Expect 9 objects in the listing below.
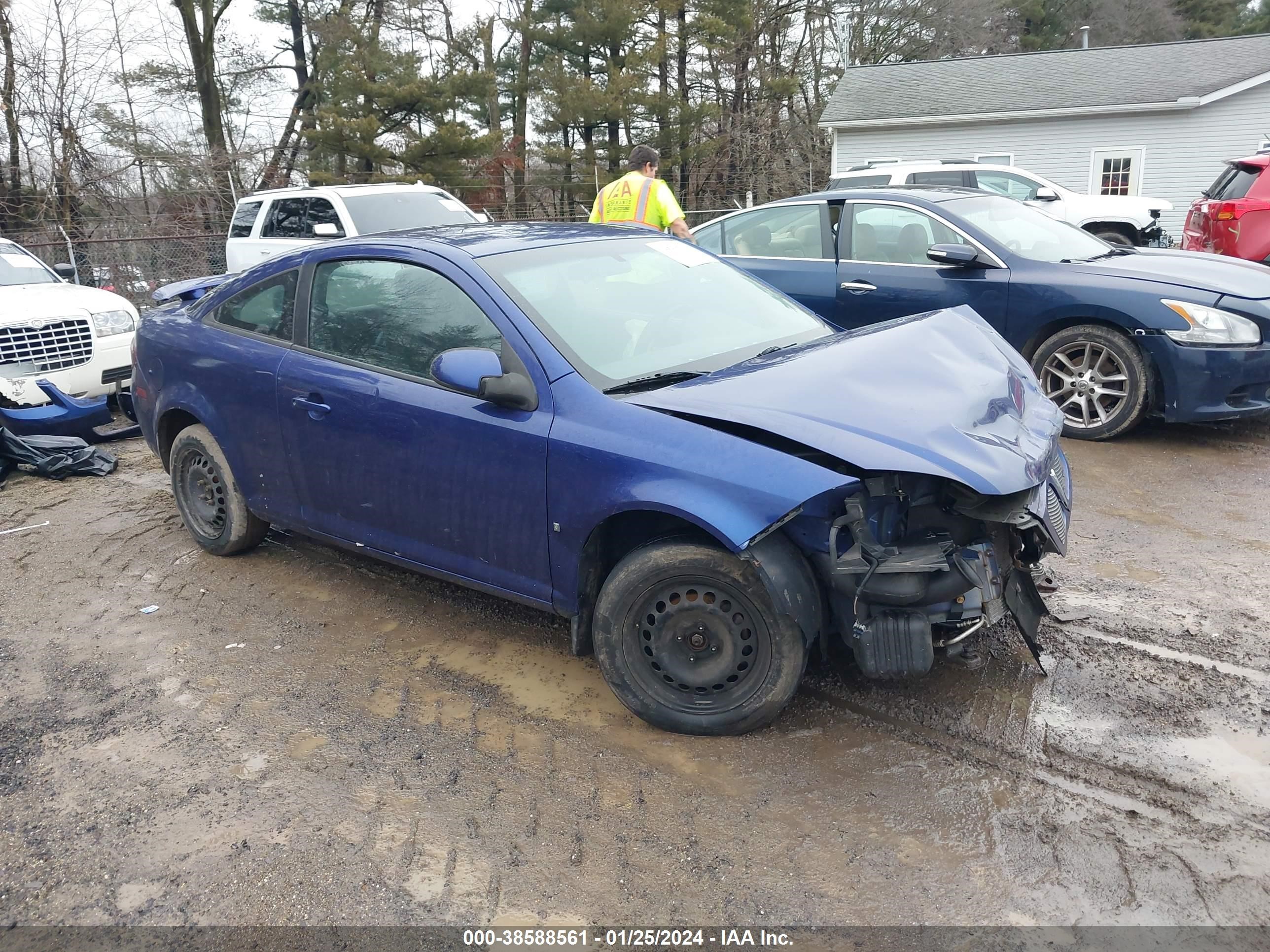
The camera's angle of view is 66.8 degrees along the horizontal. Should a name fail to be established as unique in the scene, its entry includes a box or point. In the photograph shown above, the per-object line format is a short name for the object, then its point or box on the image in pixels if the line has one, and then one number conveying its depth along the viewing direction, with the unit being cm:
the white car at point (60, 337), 729
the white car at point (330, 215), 1020
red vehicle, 976
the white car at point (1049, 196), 1316
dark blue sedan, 587
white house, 2211
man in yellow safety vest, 745
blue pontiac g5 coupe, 298
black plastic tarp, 666
